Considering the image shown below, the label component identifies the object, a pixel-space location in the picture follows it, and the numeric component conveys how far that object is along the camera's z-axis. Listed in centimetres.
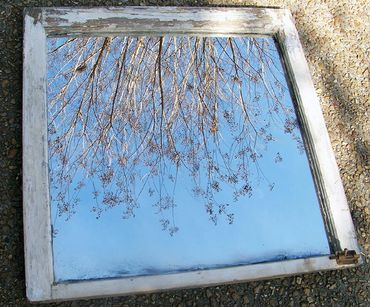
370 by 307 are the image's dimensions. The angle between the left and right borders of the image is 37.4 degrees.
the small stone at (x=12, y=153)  184
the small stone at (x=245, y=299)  176
